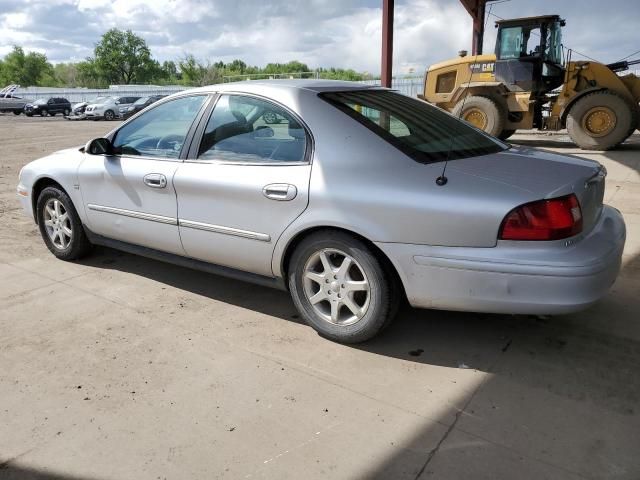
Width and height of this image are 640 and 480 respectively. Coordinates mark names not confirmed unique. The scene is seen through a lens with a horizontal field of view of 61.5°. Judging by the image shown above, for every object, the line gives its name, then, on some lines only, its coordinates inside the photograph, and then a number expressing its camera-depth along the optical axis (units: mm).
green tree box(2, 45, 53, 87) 103312
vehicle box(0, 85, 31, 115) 38000
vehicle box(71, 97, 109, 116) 32531
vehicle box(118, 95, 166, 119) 31406
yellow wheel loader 11750
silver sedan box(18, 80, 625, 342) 2656
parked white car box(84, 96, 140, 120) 31453
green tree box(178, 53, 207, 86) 83312
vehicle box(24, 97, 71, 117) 35781
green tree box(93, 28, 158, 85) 104125
